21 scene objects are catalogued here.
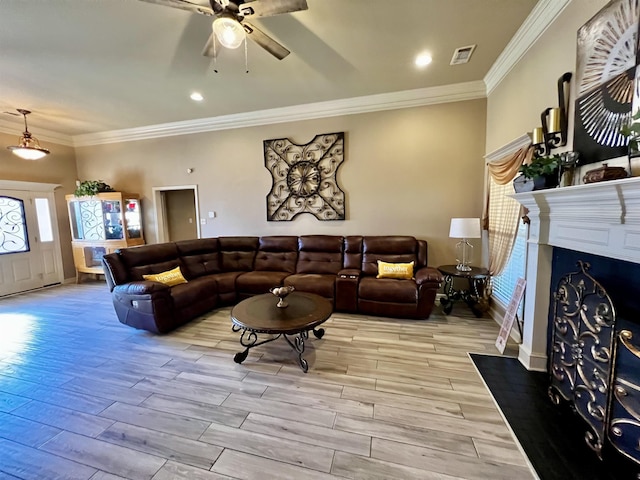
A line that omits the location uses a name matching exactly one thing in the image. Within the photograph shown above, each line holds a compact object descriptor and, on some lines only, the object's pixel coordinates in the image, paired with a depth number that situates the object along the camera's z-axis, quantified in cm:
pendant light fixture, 415
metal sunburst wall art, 146
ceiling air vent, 277
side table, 322
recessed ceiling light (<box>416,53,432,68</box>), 290
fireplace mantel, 137
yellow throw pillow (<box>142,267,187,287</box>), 348
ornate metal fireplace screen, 145
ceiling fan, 179
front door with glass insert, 470
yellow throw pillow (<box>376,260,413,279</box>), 362
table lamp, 328
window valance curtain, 271
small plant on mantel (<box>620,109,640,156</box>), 124
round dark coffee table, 223
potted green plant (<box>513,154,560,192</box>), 193
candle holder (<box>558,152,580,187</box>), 182
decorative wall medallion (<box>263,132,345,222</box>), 436
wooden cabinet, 529
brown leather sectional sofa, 313
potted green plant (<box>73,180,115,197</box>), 512
